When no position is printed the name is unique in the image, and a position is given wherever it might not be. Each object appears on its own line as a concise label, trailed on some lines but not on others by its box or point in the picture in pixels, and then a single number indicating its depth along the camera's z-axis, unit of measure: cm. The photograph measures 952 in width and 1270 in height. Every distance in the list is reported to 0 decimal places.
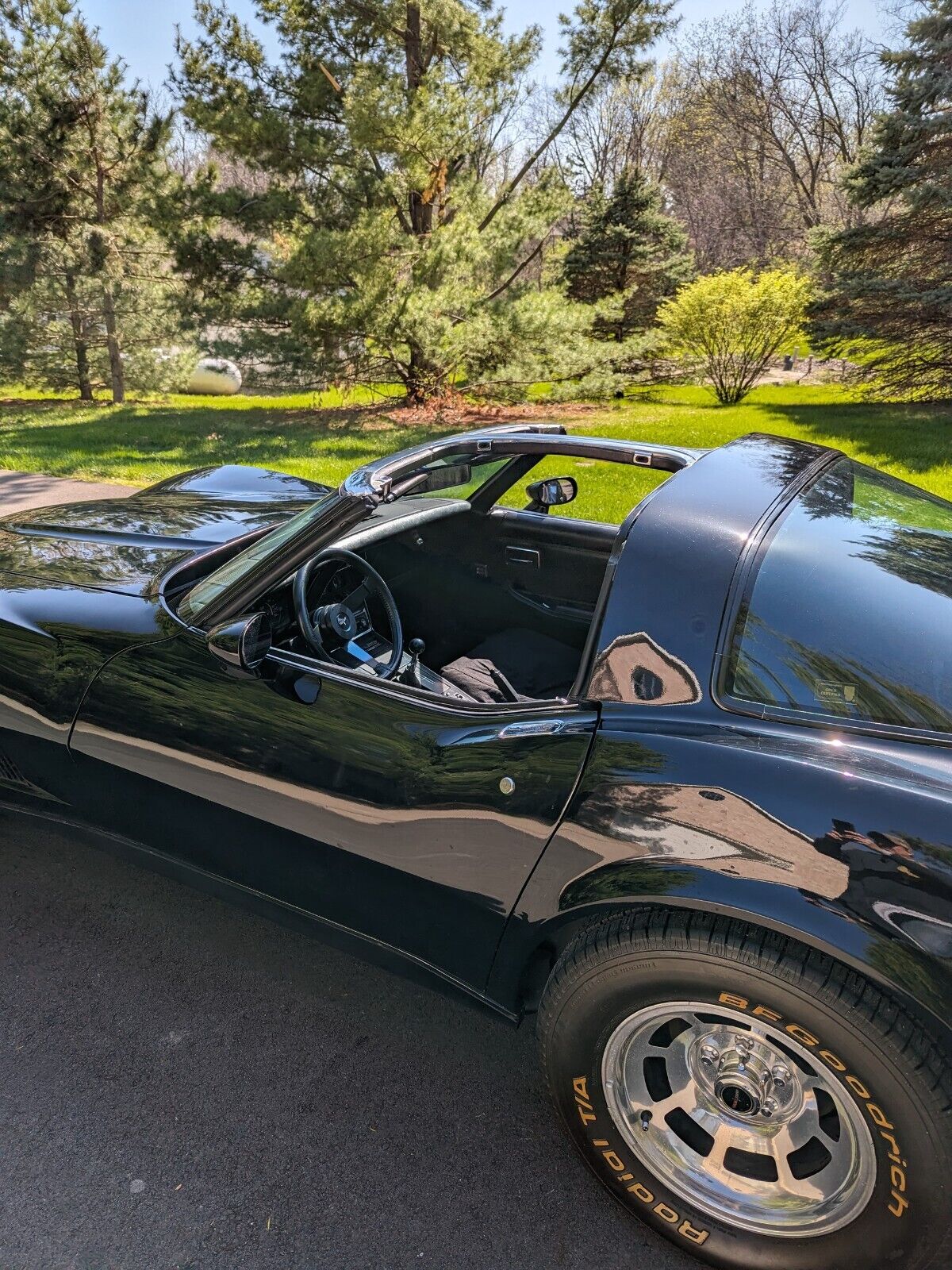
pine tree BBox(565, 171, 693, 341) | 1584
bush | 1334
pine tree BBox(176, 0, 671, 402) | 1084
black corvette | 133
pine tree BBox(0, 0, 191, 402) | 1423
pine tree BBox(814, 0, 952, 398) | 1130
